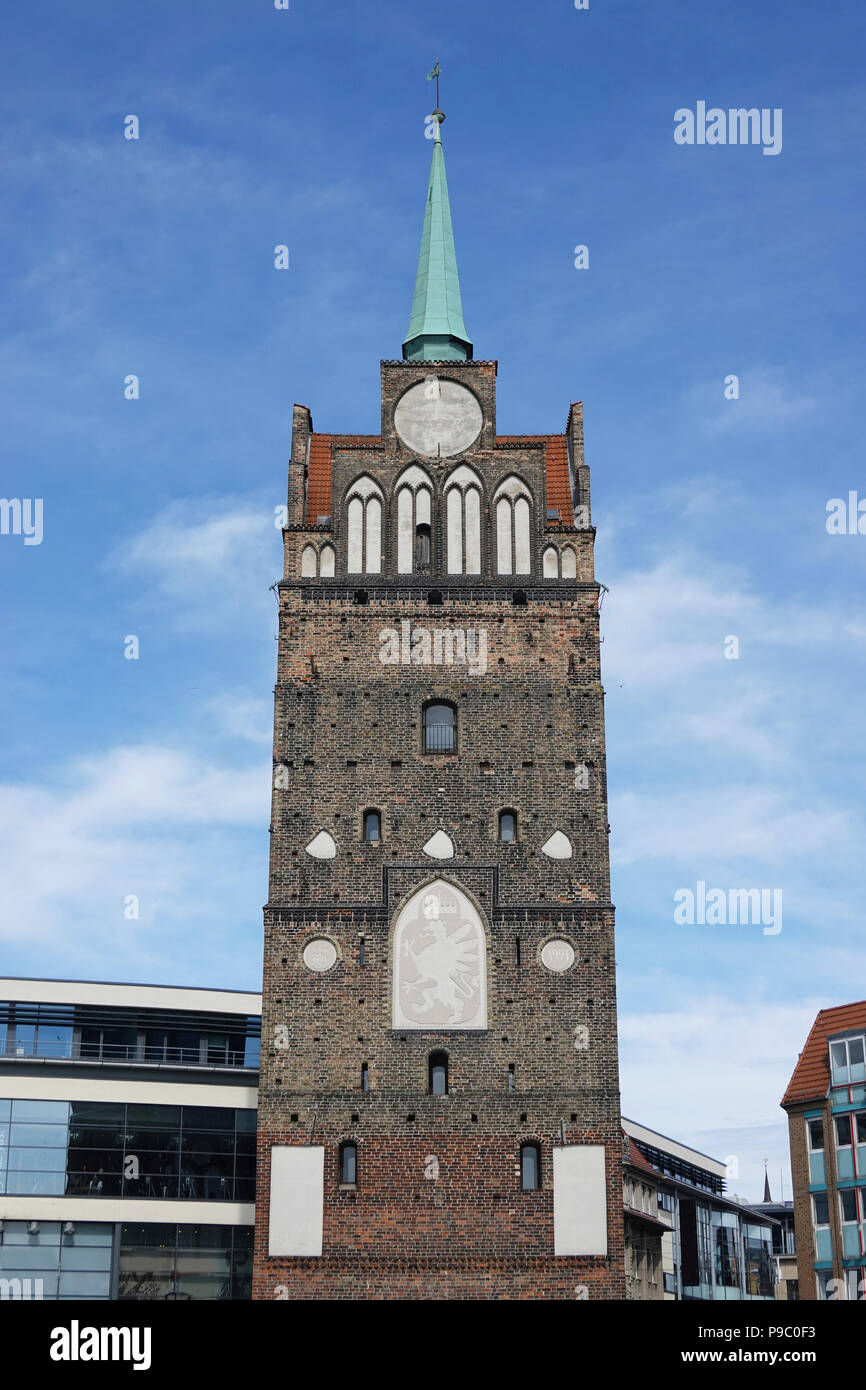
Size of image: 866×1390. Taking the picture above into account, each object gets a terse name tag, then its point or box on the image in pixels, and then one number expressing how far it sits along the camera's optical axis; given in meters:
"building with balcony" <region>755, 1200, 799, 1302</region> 78.43
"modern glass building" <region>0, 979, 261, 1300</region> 35.31
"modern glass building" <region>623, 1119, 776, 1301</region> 65.56
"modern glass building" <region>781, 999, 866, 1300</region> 44.44
